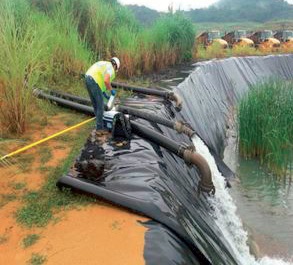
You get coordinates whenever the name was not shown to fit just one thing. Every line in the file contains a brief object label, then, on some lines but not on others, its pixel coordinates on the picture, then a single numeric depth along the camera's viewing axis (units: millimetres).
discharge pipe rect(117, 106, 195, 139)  3728
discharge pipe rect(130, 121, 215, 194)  3016
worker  3484
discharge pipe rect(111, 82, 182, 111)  4794
